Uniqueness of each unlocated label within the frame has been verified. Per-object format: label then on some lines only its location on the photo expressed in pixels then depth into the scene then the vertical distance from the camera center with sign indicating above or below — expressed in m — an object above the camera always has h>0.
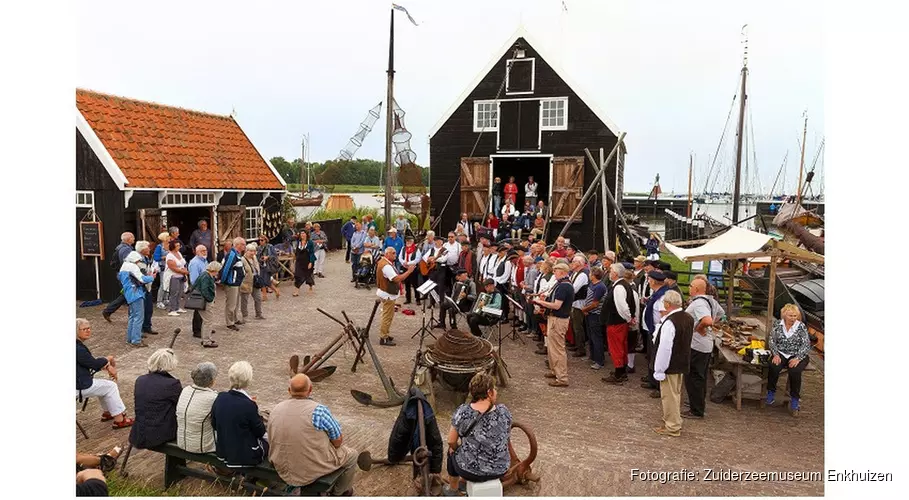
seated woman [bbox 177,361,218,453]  4.97 -1.88
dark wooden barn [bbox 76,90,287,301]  12.46 +0.79
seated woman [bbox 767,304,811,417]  7.02 -1.67
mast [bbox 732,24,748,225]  24.36 +2.90
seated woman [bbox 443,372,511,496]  4.42 -1.80
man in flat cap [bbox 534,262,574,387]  7.96 -1.62
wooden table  7.23 -2.02
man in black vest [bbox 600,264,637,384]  8.05 -1.50
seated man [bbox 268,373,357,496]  4.53 -1.90
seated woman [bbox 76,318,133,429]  5.83 -1.97
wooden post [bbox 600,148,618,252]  17.15 -0.31
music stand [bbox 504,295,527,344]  10.48 -2.36
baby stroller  15.59 -1.67
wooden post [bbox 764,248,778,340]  8.19 -1.15
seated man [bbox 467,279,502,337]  9.21 -1.76
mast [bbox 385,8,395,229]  17.06 +3.30
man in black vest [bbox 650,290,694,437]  6.30 -1.61
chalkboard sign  12.36 -0.75
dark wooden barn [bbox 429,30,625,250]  18.14 +2.66
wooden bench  4.66 -2.36
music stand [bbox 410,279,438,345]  9.51 -1.33
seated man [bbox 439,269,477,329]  10.38 -1.57
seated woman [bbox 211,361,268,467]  4.73 -1.87
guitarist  12.11 -1.25
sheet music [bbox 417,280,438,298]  9.50 -1.33
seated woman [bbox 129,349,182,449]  5.07 -1.87
